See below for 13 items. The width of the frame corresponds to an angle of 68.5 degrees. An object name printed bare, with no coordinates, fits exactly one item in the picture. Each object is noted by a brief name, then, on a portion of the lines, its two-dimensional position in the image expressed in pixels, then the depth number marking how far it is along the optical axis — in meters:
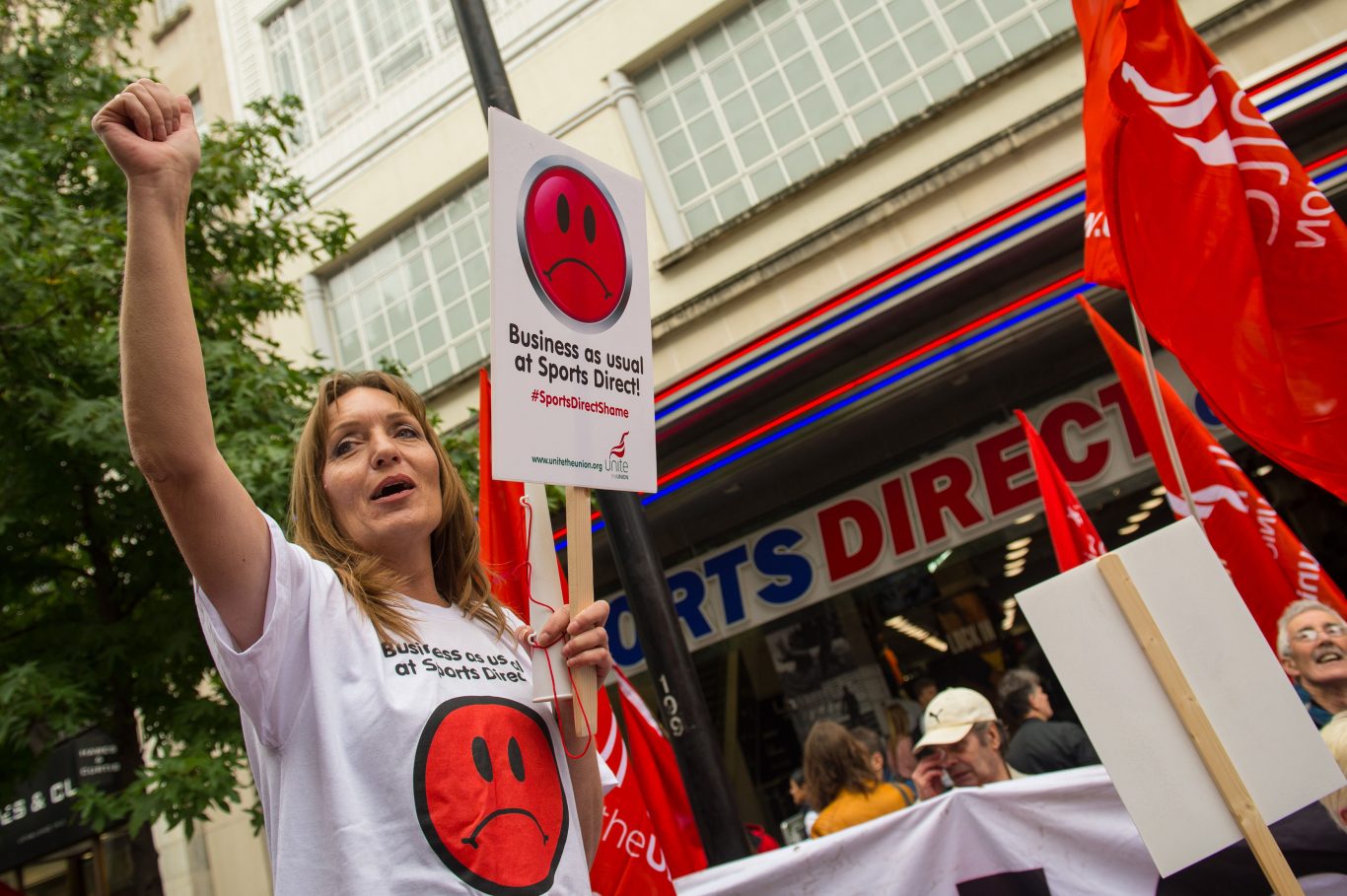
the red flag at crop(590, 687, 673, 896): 3.71
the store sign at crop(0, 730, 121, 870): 10.98
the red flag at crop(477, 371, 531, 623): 4.41
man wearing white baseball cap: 4.33
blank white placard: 2.34
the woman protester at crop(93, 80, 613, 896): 1.39
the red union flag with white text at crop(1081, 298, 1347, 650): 4.21
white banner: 3.07
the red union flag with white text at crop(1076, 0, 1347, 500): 3.14
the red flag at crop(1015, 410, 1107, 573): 4.50
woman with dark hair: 4.48
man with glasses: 3.55
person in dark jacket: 4.73
